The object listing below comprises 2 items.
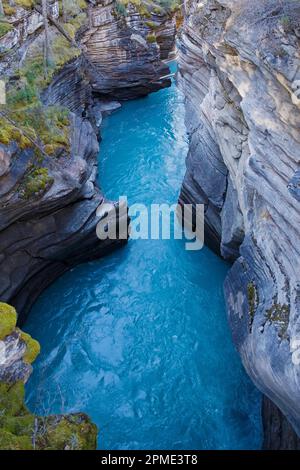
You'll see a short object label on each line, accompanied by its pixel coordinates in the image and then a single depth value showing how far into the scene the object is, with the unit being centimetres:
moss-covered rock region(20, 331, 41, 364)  639
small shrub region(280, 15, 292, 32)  724
